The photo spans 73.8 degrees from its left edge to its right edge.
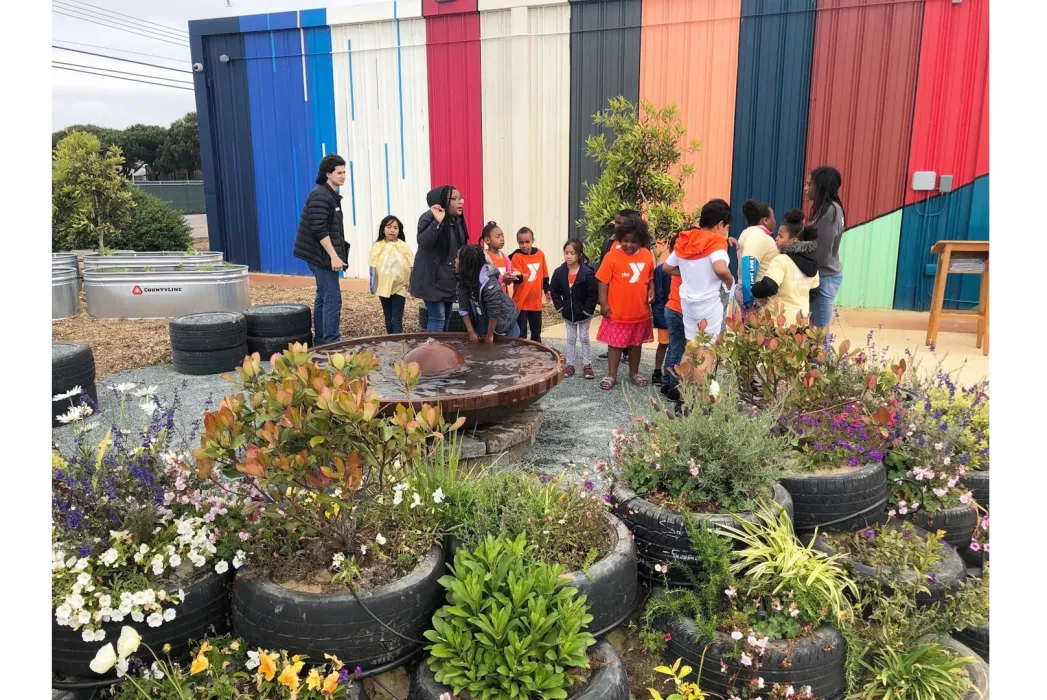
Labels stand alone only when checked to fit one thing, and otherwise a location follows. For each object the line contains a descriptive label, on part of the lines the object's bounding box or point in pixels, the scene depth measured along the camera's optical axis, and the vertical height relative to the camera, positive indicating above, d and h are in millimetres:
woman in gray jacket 5562 -74
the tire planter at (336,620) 2262 -1307
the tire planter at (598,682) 2232 -1496
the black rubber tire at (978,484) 3492 -1318
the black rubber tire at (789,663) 2426 -1552
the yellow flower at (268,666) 2111 -1342
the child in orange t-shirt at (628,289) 6141 -638
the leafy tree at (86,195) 11414 +378
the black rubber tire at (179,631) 2287 -1374
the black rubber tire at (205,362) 6918 -1417
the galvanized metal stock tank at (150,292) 9102 -966
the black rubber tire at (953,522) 3277 -1418
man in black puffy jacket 6883 -195
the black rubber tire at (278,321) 7340 -1082
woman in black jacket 6531 -404
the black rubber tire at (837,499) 3113 -1247
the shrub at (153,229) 13219 -214
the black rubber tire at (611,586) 2506 -1335
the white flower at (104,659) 1951 -1219
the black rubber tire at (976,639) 2855 -1734
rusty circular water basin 4207 -1070
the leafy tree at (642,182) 7652 +387
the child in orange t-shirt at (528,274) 6980 -560
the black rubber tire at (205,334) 6844 -1127
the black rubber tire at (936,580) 2824 -1459
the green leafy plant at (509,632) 2193 -1330
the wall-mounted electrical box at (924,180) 9062 +468
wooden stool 7672 -553
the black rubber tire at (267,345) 7367 -1325
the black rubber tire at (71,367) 5477 -1180
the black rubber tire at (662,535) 2805 -1283
